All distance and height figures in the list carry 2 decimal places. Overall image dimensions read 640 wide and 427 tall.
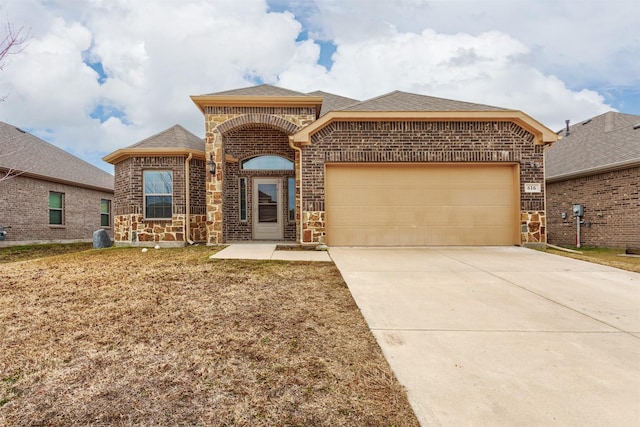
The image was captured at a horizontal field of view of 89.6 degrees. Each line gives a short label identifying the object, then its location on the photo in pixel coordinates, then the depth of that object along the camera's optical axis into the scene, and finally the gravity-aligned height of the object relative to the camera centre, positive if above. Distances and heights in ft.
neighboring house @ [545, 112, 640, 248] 33.83 +3.36
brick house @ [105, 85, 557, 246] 29.94 +3.64
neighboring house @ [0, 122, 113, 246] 40.88 +3.15
